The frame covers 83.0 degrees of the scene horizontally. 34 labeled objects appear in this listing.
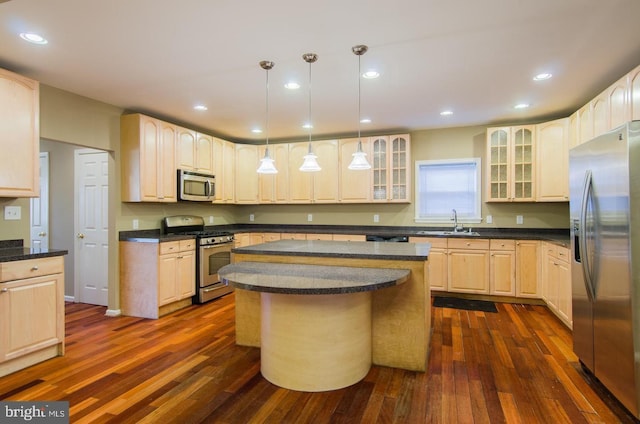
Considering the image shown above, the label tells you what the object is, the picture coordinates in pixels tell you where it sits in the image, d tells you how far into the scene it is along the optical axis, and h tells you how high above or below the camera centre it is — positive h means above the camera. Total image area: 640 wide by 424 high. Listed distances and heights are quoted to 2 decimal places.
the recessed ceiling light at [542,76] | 3.34 +1.27
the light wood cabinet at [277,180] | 6.11 +0.56
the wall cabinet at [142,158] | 4.27 +0.66
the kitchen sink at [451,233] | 4.90 -0.30
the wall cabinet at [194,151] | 4.87 +0.88
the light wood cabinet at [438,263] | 4.96 -0.70
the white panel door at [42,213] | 4.90 +0.01
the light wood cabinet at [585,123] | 3.79 +0.95
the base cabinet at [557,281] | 3.66 -0.77
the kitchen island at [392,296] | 2.80 -0.66
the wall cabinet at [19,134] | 2.94 +0.67
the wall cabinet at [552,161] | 4.55 +0.65
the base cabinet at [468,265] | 4.81 -0.72
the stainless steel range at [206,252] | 4.78 -0.54
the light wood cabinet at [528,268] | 4.60 -0.73
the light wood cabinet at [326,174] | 5.80 +0.62
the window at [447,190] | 5.39 +0.34
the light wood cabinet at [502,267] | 4.71 -0.73
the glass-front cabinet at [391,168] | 5.47 +0.67
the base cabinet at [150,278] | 4.18 -0.76
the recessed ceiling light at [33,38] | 2.57 +1.28
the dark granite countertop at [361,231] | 4.34 -0.29
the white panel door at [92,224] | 4.58 -0.14
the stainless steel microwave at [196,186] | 4.79 +0.38
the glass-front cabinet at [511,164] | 4.86 +0.65
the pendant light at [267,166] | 3.30 +0.43
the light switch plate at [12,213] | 3.32 +0.01
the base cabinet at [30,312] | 2.72 -0.78
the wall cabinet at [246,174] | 6.11 +0.66
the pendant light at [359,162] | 3.21 +0.45
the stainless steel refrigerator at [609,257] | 2.10 -0.30
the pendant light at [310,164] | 3.24 +0.44
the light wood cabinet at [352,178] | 5.63 +0.54
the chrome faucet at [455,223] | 5.31 -0.17
